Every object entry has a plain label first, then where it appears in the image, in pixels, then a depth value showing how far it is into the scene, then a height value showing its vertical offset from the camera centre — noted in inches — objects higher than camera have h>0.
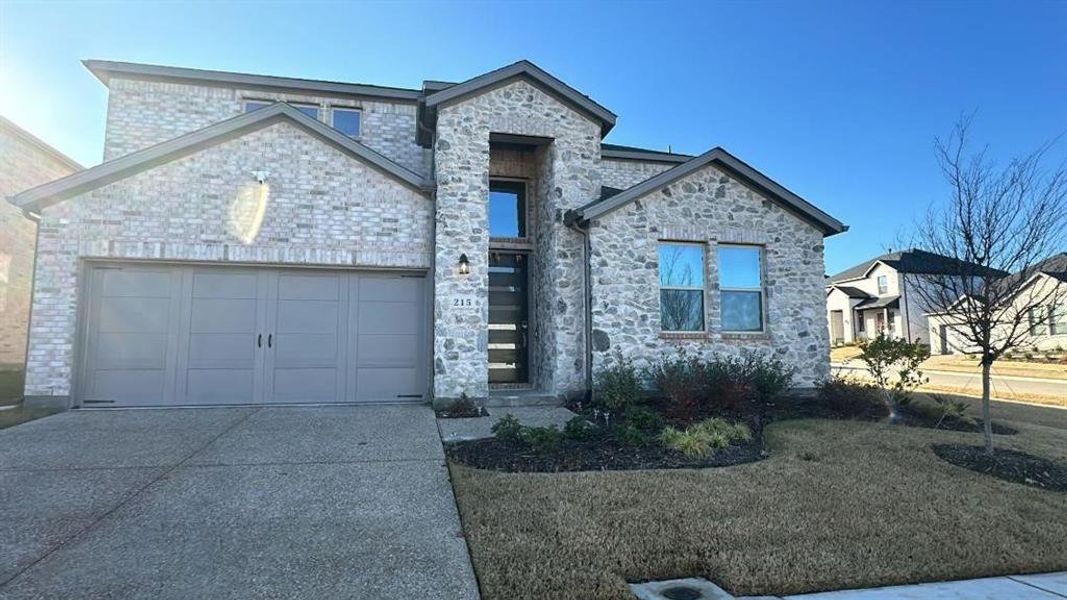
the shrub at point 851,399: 358.6 -39.2
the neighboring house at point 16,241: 540.7 +108.7
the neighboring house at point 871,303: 1331.2 +108.2
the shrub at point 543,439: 240.4 -44.5
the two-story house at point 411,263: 335.9 +57.0
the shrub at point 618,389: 349.1 -31.1
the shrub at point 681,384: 323.6 -26.9
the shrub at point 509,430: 254.7 -42.6
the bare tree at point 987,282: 245.9 +29.4
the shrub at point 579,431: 263.4 -44.3
